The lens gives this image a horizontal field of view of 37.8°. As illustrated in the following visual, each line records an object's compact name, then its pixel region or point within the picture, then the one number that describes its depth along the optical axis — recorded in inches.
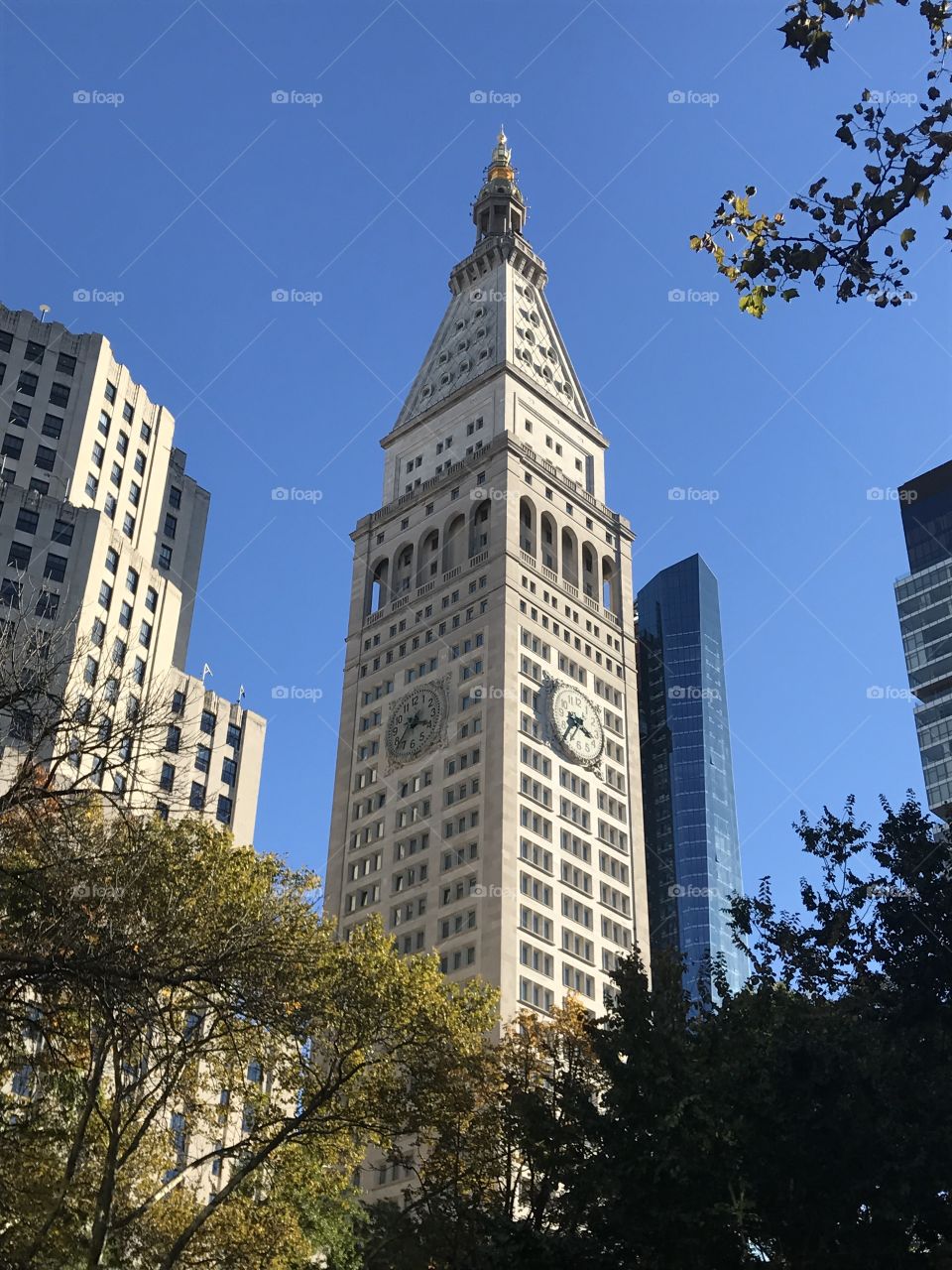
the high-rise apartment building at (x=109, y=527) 3122.5
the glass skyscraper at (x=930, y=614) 5226.4
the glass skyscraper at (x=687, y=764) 6378.0
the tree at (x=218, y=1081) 1088.8
